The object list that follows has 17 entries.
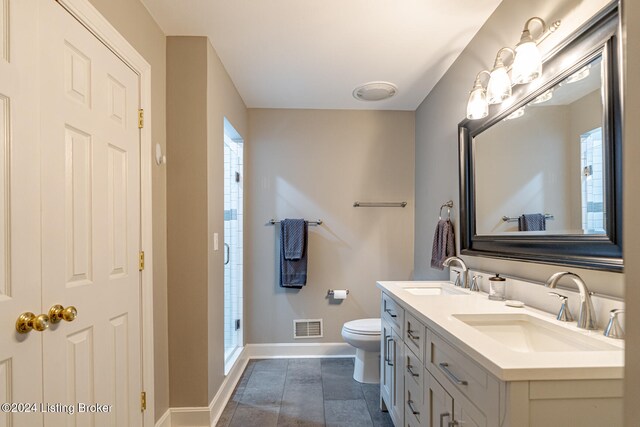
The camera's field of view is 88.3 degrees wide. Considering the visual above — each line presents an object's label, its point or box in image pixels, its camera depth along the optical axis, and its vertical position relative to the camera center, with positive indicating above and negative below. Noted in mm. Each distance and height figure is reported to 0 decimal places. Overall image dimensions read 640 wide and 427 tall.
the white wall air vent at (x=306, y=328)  3160 -1060
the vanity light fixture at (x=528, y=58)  1342 +650
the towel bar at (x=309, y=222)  3150 -44
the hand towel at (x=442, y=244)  2265 -195
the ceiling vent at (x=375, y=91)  2631 +1045
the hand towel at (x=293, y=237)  3000 -180
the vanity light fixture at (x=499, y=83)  1562 +637
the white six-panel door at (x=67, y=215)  985 +15
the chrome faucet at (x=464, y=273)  1980 -345
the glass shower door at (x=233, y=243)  2725 -218
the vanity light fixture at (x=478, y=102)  1729 +602
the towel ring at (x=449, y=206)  2336 +73
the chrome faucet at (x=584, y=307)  1080 -305
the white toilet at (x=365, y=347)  2494 -997
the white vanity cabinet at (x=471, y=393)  797 -497
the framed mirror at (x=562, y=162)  1071 +219
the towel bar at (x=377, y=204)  3176 +122
